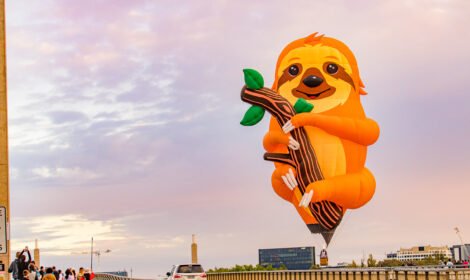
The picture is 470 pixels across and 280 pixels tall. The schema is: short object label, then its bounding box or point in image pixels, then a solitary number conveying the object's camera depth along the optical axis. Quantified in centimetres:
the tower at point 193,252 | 9200
